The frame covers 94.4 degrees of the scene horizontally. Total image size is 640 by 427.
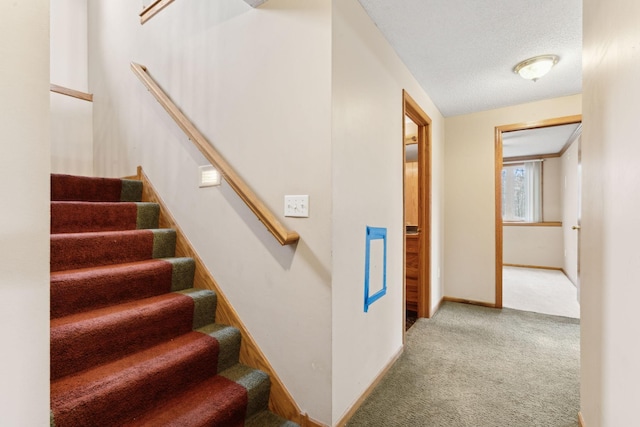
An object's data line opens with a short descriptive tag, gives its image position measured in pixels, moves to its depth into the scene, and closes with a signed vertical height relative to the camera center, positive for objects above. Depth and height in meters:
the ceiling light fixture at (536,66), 2.32 +1.18
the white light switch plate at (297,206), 1.52 +0.04
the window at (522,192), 6.28 +0.47
